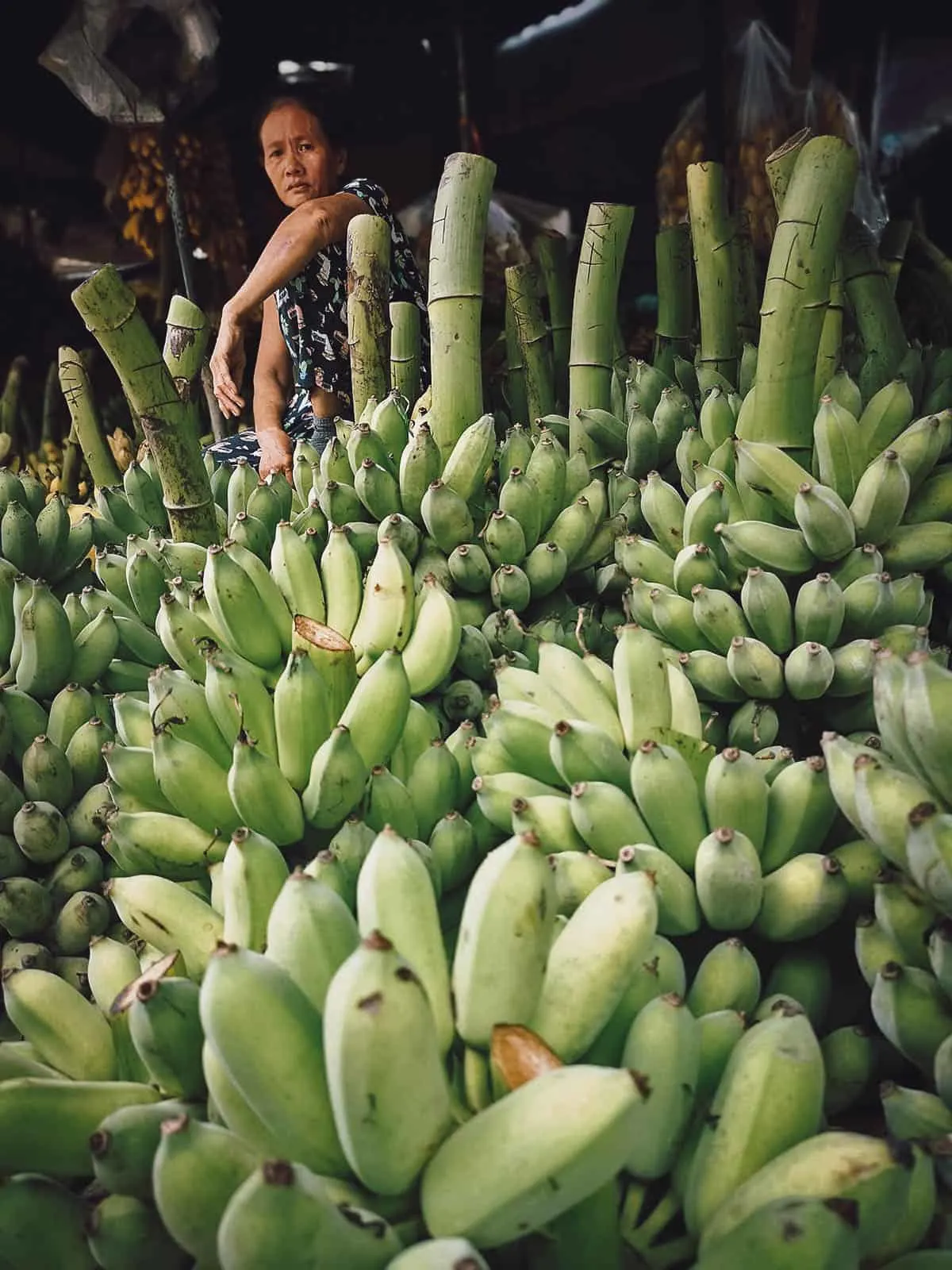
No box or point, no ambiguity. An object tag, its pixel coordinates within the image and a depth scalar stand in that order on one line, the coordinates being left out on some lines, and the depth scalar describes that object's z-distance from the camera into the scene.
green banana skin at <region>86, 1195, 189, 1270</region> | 0.77
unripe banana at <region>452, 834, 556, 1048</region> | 0.83
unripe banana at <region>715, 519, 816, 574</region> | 1.43
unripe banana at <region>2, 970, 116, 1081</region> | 0.95
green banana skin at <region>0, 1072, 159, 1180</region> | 0.81
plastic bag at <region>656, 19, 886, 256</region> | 5.12
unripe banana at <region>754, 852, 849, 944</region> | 1.02
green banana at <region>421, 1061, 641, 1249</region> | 0.66
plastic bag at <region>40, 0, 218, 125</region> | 4.29
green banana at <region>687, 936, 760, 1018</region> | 0.97
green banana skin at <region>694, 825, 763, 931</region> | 0.99
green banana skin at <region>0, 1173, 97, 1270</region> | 0.77
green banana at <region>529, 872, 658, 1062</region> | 0.84
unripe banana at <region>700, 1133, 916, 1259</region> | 0.72
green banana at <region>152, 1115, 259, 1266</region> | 0.70
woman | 2.66
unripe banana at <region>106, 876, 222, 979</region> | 1.08
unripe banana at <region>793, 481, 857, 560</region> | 1.37
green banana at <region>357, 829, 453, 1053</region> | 0.86
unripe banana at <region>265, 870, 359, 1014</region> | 0.81
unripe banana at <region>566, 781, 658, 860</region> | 1.10
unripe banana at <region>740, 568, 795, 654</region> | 1.36
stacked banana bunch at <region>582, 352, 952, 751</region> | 1.36
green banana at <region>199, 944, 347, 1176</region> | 0.72
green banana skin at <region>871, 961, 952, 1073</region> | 0.89
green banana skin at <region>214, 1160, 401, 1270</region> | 0.62
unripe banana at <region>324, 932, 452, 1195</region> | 0.67
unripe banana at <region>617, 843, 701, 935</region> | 1.02
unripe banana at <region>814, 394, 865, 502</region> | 1.49
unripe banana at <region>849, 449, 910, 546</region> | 1.41
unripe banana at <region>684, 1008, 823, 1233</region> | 0.80
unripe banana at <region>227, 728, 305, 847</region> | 1.12
